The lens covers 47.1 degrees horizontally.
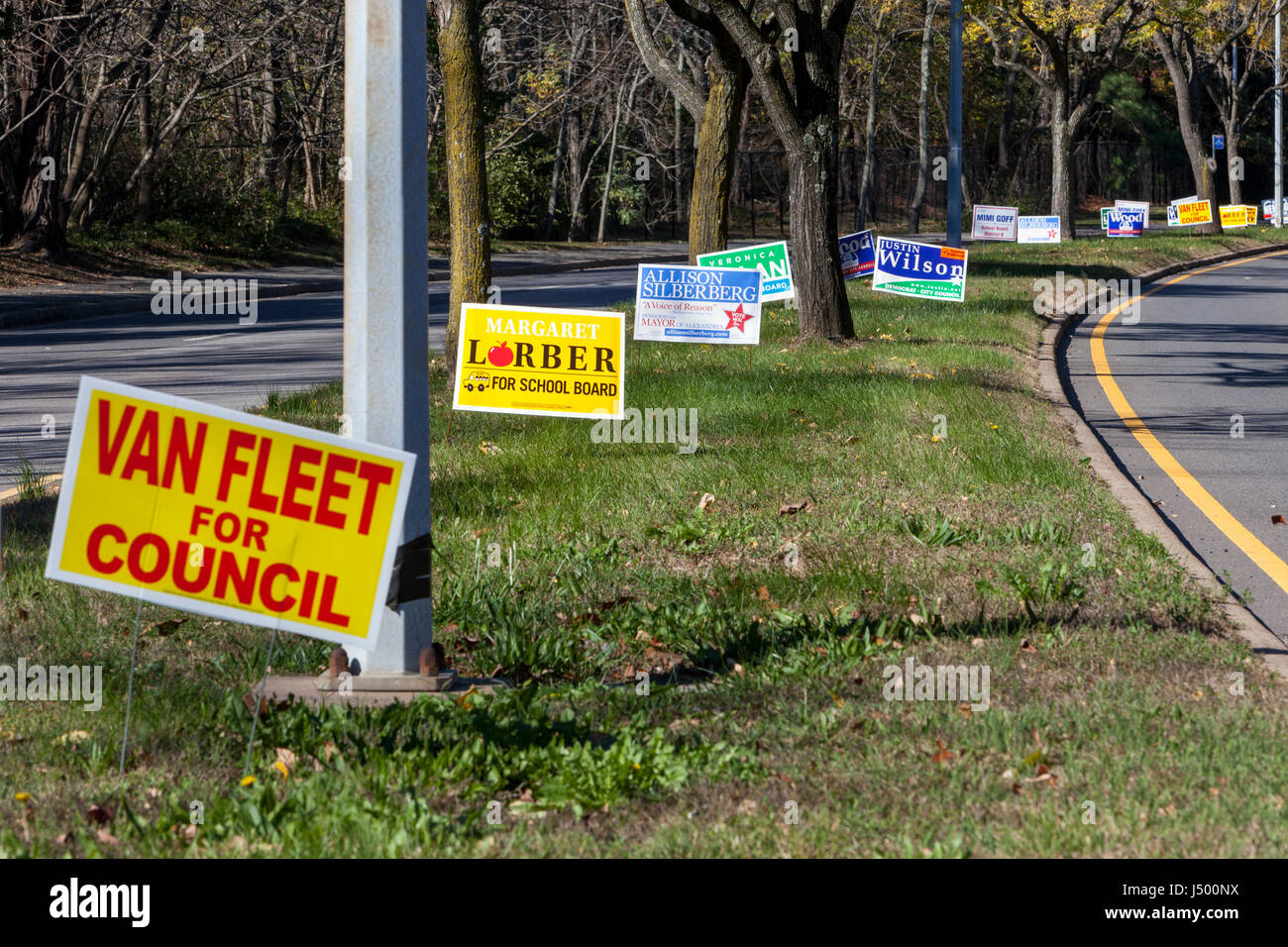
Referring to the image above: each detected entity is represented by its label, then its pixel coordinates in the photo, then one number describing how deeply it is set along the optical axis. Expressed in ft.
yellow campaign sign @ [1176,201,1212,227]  131.23
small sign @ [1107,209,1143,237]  121.70
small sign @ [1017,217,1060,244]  112.68
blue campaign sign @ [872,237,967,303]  55.16
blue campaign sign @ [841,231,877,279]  56.95
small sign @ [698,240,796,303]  44.14
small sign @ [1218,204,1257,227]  148.66
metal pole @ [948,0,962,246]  79.41
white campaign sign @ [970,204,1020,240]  109.81
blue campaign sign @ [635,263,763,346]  38.60
